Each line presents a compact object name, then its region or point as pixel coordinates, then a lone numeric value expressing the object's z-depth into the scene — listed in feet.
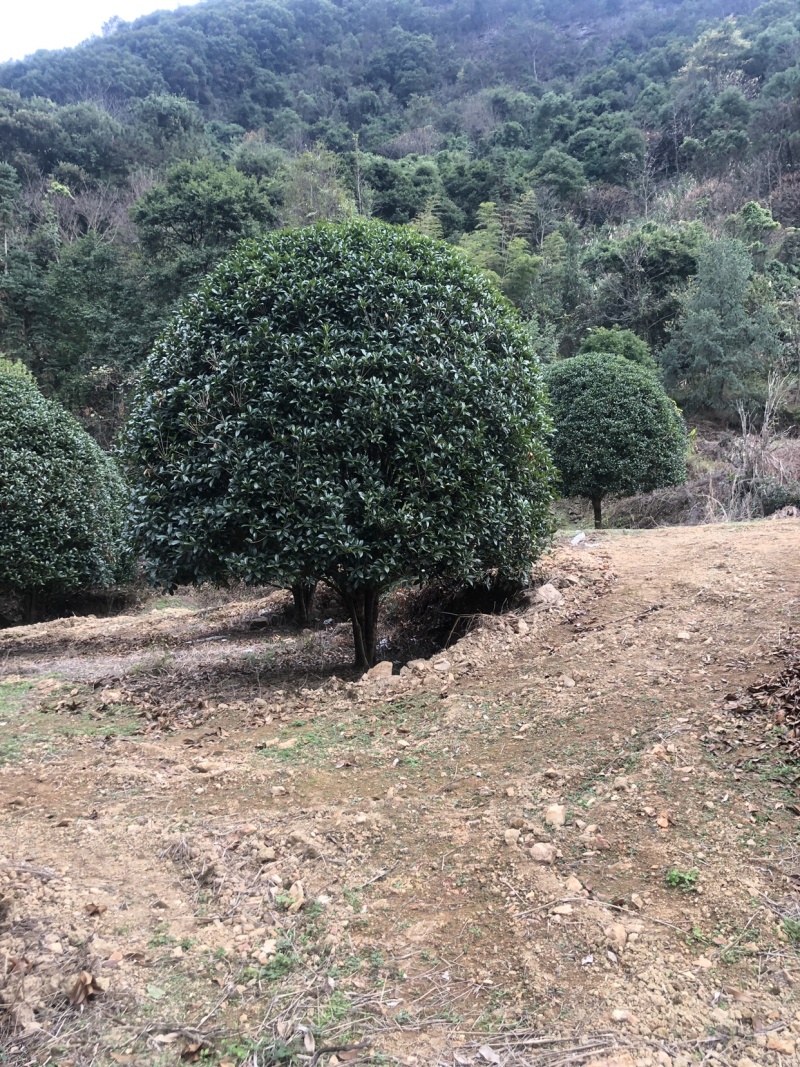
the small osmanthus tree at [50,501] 31.40
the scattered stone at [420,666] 16.97
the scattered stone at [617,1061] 5.92
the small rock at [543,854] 8.80
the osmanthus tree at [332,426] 16.35
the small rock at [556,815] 9.60
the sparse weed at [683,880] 8.04
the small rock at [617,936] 7.27
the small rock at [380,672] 17.22
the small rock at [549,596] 19.70
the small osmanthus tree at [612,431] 41.81
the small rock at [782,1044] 5.95
